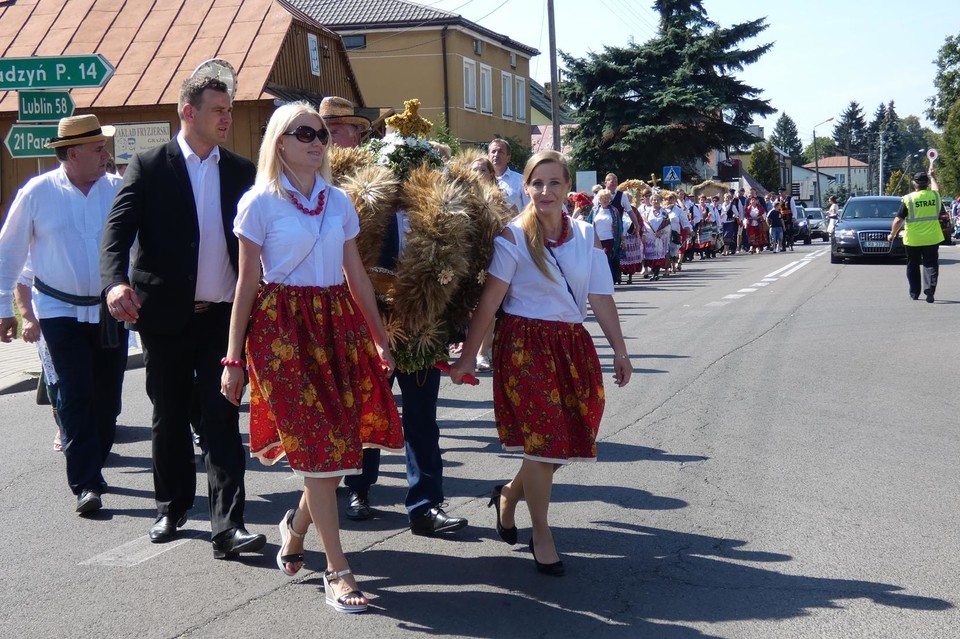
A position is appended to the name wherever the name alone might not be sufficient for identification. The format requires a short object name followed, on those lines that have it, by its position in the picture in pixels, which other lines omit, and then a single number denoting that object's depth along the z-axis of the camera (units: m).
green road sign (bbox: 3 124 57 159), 11.59
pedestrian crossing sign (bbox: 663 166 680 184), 40.06
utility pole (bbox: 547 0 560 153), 30.89
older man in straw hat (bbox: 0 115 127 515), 6.11
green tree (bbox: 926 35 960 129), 77.62
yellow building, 40.69
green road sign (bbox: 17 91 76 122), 11.66
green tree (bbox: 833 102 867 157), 179.25
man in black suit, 4.97
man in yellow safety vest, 15.42
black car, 26.78
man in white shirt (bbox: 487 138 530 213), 9.59
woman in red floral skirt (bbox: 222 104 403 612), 4.36
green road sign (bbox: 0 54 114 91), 11.41
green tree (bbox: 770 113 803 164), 189.38
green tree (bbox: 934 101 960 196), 75.25
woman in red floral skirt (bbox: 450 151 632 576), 4.71
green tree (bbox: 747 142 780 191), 91.69
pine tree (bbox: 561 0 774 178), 50.69
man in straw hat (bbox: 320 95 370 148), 5.71
